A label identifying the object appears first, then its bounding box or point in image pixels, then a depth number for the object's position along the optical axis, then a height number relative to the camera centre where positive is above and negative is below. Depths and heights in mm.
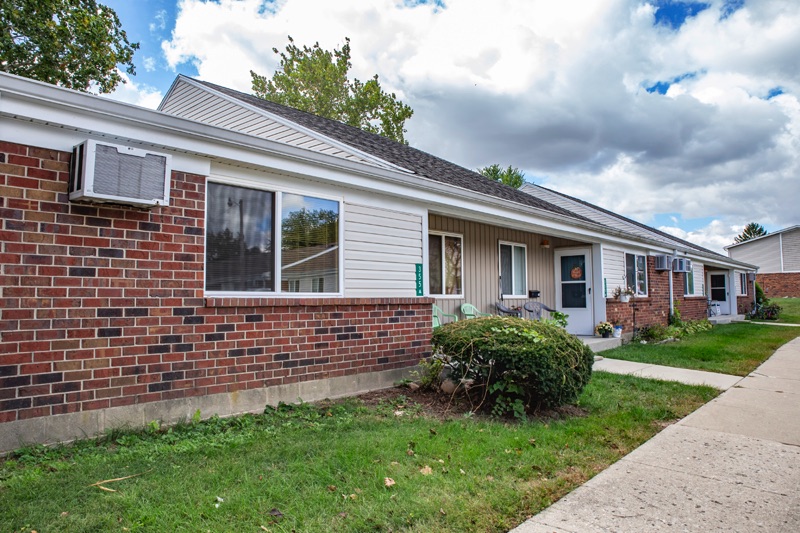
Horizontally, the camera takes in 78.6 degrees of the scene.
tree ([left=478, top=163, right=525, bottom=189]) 35125 +8992
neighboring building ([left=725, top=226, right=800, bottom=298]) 34500 +2745
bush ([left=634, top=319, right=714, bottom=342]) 12047 -850
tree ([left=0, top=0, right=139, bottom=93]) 13648 +7613
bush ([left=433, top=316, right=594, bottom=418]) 4723 -634
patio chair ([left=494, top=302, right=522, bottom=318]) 9867 -255
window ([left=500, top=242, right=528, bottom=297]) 10438 +629
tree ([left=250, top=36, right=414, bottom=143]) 28938 +12374
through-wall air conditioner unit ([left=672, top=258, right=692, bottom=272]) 14898 +1029
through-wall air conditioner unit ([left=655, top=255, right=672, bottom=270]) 13879 +1041
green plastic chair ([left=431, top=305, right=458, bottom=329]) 8336 -318
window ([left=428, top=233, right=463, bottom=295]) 8859 +637
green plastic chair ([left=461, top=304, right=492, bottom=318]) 9086 -235
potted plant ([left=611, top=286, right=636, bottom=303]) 11612 +132
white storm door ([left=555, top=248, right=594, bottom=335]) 11539 +250
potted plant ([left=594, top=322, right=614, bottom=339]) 10979 -685
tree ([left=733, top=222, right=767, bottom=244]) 70625 +9896
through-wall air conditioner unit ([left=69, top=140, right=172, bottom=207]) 3688 +977
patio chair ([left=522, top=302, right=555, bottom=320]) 10625 -230
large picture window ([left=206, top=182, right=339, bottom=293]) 4766 +600
